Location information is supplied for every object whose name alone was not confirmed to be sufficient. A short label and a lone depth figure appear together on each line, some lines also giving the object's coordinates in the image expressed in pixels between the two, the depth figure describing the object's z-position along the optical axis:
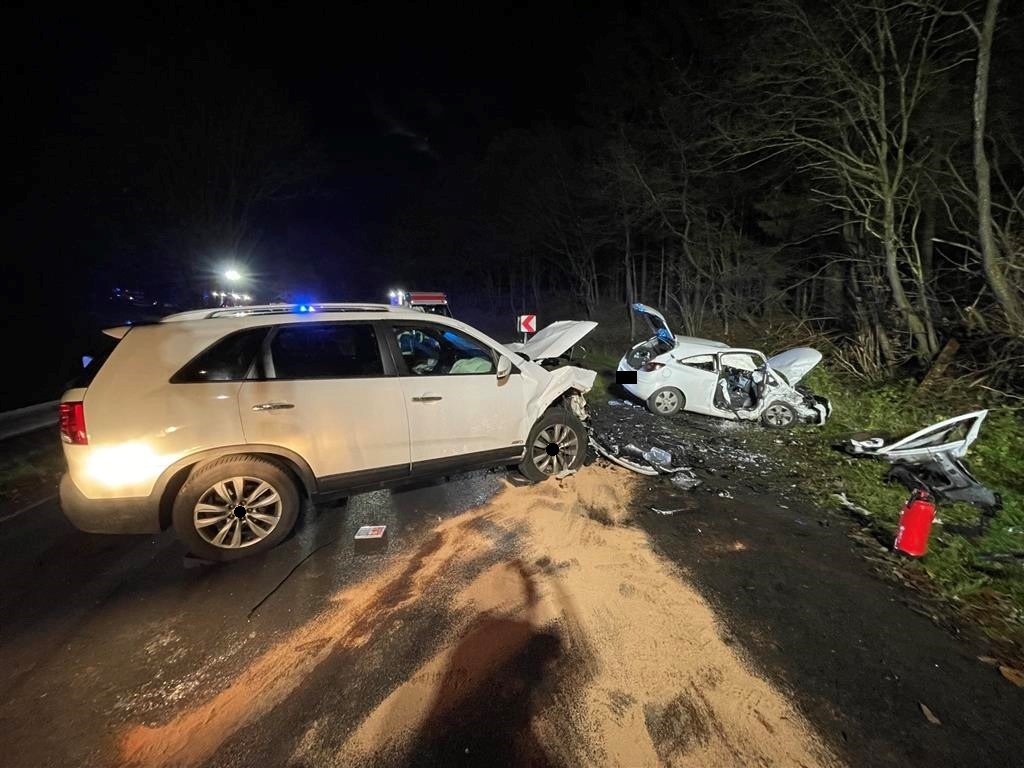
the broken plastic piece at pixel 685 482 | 4.97
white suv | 3.13
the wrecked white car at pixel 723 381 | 7.29
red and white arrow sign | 10.84
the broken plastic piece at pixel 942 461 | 4.45
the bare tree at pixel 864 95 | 7.18
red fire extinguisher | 3.54
